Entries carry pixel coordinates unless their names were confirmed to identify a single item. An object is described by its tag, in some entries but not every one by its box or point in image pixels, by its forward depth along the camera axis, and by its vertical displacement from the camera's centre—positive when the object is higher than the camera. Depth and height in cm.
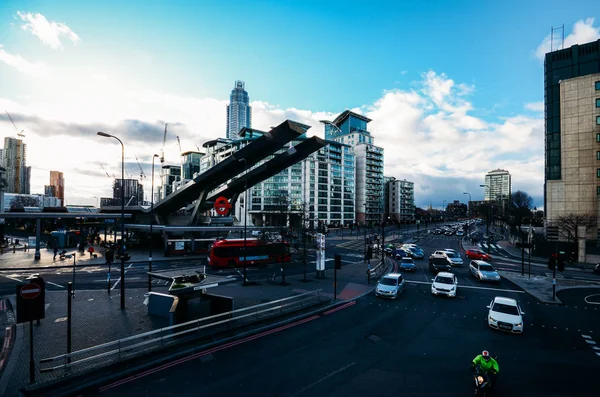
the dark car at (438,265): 2997 -640
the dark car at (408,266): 3116 -672
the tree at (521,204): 9702 +66
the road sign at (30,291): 938 -296
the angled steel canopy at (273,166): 4094 +589
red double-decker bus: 3353 -612
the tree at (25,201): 13344 -11
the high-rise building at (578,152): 4541 +873
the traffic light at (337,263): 2056 -427
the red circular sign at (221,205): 5162 -42
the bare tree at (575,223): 3978 -245
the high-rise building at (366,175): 12375 +1288
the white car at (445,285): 2095 -598
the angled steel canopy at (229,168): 3638 +528
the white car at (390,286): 2055 -605
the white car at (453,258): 3472 -665
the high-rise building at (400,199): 15425 +289
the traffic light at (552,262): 2039 -401
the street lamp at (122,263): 1714 -381
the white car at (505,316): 1436 -571
